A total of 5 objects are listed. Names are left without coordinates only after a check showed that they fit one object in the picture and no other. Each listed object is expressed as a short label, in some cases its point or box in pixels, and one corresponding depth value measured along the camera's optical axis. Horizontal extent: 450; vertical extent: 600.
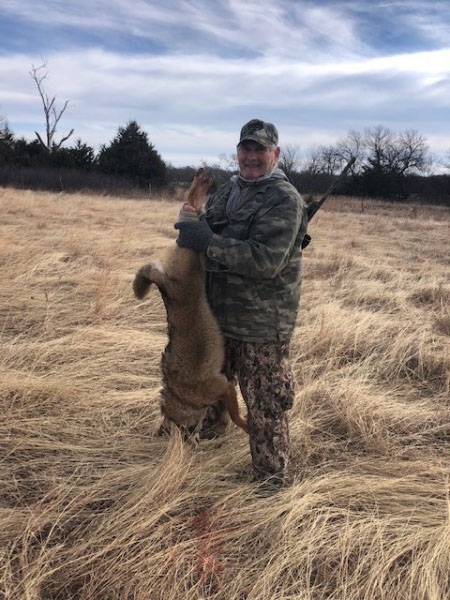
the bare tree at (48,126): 48.22
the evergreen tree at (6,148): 34.38
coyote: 2.81
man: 2.58
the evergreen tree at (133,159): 36.44
